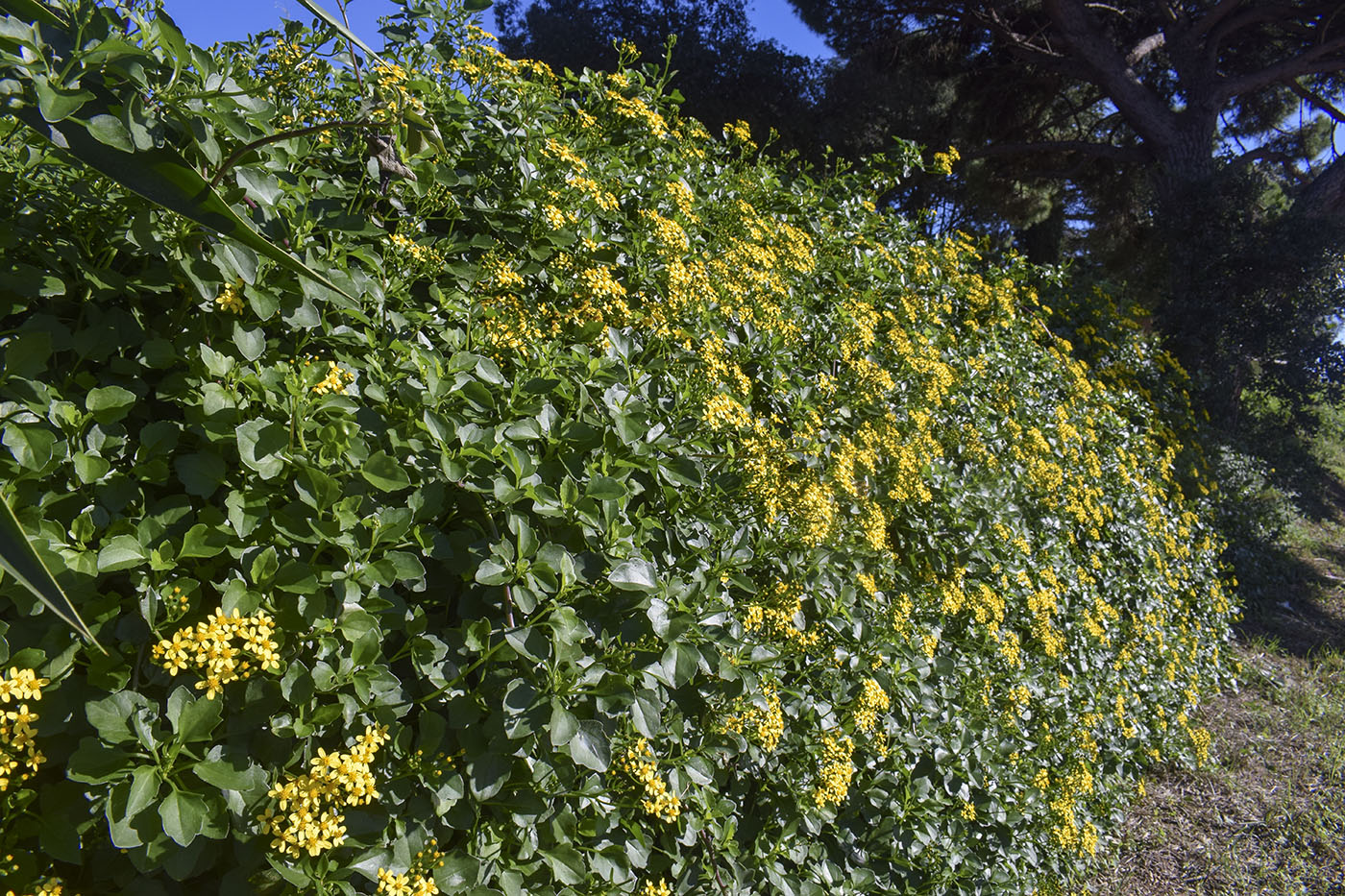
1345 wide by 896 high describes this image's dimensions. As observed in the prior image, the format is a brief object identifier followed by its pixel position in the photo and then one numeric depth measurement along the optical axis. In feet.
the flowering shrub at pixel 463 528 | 3.40
